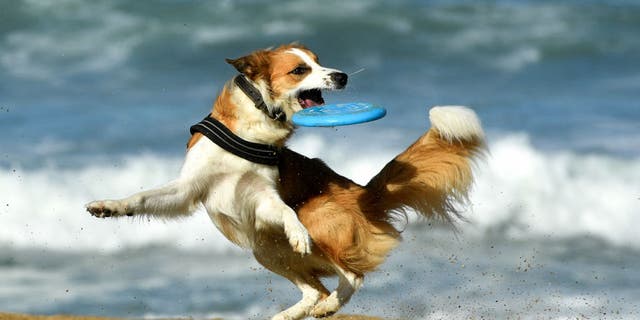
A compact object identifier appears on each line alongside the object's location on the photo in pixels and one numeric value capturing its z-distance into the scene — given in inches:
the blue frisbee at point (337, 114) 568.4
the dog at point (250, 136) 577.9
